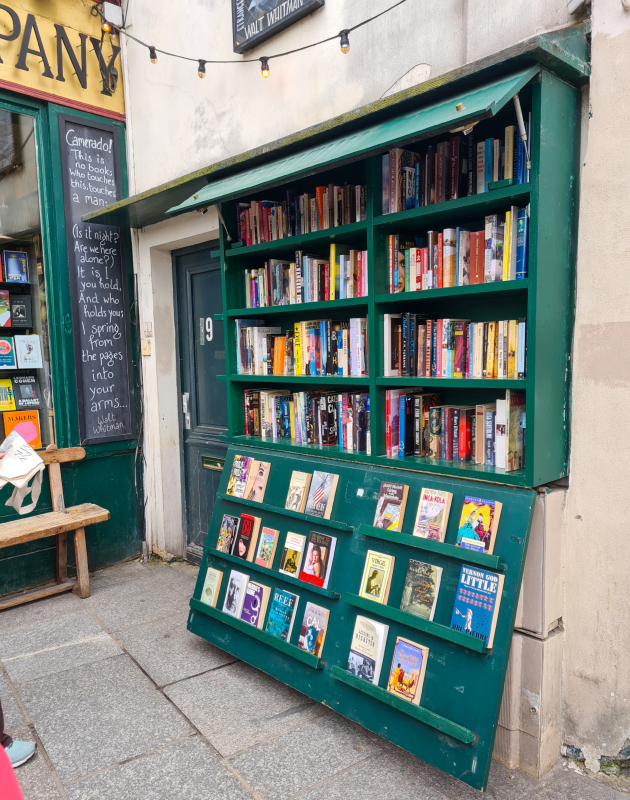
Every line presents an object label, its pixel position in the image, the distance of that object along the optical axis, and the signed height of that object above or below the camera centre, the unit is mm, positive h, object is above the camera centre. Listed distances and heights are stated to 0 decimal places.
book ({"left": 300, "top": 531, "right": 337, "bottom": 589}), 2617 -1024
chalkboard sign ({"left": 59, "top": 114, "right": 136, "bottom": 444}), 4195 +376
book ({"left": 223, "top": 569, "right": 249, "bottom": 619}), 2979 -1333
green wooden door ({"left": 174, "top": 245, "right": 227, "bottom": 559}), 4219 -376
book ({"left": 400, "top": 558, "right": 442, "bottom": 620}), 2225 -996
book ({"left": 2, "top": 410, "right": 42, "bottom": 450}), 4143 -576
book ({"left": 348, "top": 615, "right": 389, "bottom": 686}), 2322 -1280
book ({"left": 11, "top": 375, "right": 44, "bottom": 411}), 4203 -382
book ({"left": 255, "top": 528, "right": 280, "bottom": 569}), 2885 -1061
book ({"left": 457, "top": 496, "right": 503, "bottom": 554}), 2121 -714
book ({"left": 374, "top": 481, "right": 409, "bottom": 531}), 2412 -727
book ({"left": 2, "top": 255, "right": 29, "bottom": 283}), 4156 +527
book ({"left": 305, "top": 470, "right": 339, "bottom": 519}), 2695 -753
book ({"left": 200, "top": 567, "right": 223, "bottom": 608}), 3123 -1357
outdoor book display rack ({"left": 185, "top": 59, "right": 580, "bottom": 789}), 2010 -536
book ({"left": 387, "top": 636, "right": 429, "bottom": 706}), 2182 -1283
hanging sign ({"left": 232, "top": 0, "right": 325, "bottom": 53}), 3059 +1741
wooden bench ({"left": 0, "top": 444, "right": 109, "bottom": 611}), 3635 -1185
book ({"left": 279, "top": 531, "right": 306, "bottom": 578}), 2750 -1046
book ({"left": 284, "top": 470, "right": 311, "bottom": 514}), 2822 -767
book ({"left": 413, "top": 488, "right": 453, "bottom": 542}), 2262 -716
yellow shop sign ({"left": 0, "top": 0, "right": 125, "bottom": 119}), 3826 +1961
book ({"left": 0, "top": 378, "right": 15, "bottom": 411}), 4141 -400
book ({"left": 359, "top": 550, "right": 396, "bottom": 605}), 2377 -1007
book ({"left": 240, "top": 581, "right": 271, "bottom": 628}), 2852 -1332
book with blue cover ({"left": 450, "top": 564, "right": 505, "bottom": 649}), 2043 -973
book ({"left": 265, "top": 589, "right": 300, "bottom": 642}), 2709 -1315
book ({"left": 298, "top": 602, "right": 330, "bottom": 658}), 2553 -1308
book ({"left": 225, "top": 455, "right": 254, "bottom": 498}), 3166 -770
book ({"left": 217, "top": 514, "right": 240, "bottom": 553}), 3129 -1065
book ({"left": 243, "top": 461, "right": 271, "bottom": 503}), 3043 -768
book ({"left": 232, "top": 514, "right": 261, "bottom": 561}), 3002 -1055
